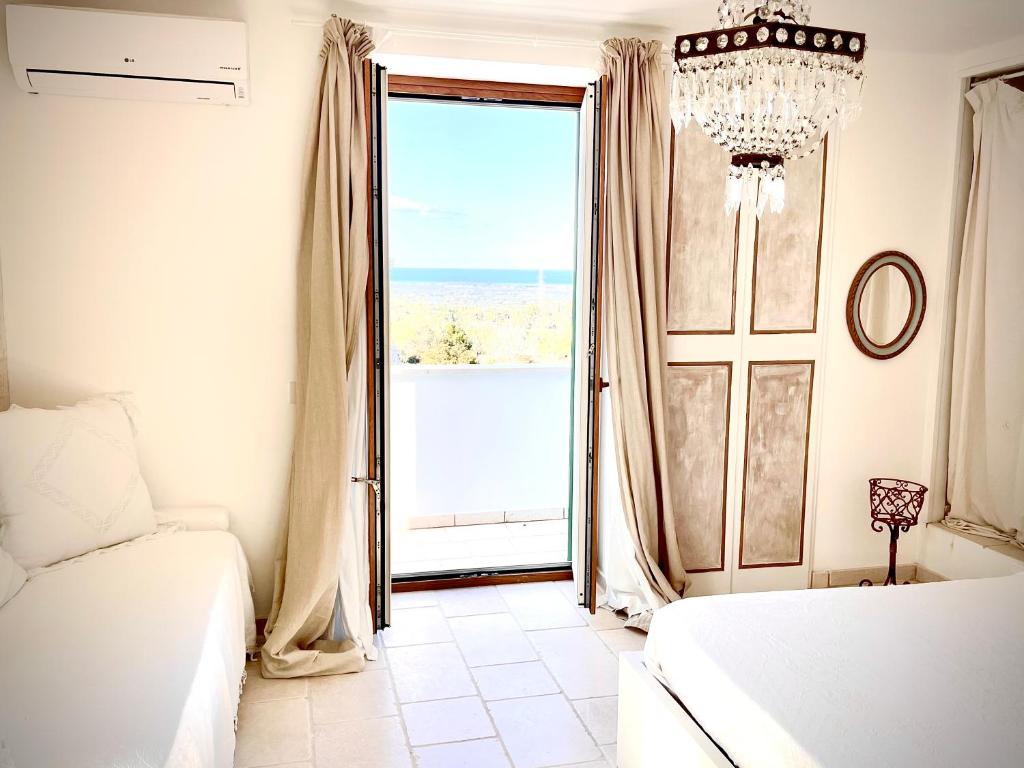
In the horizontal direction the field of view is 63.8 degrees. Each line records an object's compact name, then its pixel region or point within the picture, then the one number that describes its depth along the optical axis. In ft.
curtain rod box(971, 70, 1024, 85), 12.19
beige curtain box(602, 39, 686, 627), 11.35
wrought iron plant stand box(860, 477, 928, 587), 12.28
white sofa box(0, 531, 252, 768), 5.80
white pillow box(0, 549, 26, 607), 7.81
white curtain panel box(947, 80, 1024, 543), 12.16
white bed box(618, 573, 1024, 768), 6.03
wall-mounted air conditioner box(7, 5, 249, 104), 9.21
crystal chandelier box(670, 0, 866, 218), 5.93
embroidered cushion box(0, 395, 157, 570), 8.64
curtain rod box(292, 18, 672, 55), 10.61
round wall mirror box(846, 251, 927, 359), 12.76
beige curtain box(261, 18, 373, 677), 10.32
